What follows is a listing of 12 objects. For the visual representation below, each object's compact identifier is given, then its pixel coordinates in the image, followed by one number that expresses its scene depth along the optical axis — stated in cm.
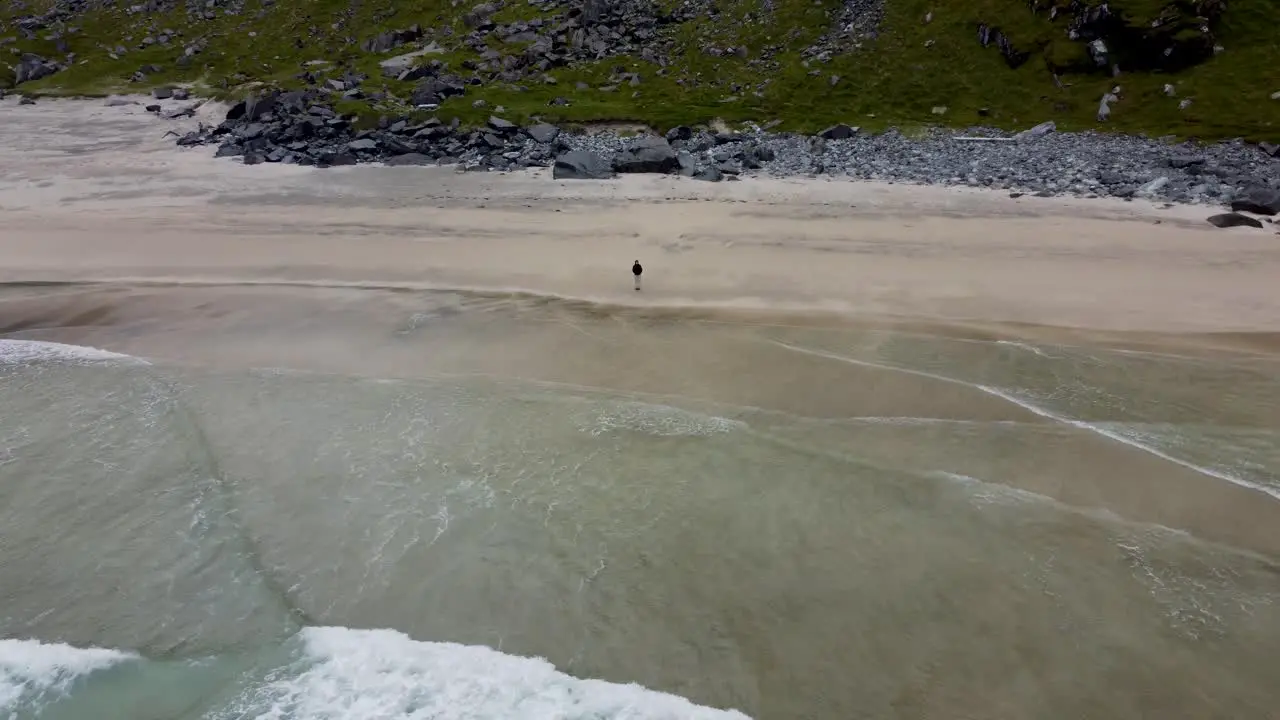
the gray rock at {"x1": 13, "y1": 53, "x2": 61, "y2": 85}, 7538
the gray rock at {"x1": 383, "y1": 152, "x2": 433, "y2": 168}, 4252
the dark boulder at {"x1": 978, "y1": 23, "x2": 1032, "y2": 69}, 5119
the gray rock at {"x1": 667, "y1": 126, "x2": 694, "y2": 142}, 4572
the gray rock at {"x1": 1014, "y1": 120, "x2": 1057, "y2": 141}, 4184
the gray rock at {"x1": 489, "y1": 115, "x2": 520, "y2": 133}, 4672
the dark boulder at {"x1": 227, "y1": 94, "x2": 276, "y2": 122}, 5262
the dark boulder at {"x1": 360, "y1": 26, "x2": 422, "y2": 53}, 7481
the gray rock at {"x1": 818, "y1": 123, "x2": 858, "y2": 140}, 4416
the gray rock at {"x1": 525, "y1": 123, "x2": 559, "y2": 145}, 4525
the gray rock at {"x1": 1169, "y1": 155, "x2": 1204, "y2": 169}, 3394
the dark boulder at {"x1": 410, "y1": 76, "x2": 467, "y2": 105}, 5591
